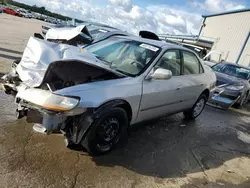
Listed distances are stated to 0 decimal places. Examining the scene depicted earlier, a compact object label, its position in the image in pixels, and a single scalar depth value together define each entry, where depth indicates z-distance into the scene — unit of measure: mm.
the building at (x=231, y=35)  21859
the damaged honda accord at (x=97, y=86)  2805
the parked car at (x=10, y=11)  51394
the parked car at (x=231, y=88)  7605
